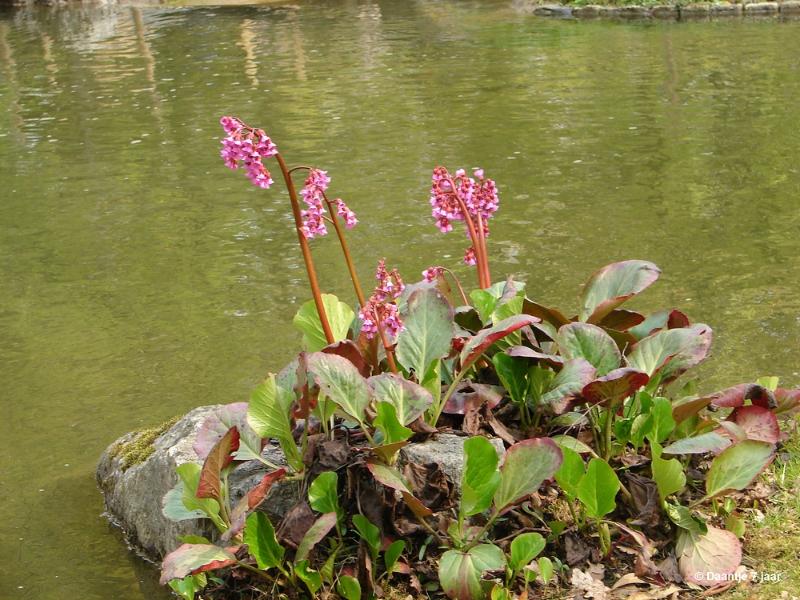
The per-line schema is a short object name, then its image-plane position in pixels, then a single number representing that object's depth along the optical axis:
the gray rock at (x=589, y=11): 18.61
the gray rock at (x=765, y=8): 17.11
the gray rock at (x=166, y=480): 3.23
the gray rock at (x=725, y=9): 17.30
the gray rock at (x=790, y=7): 17.06
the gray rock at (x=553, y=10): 19.11
